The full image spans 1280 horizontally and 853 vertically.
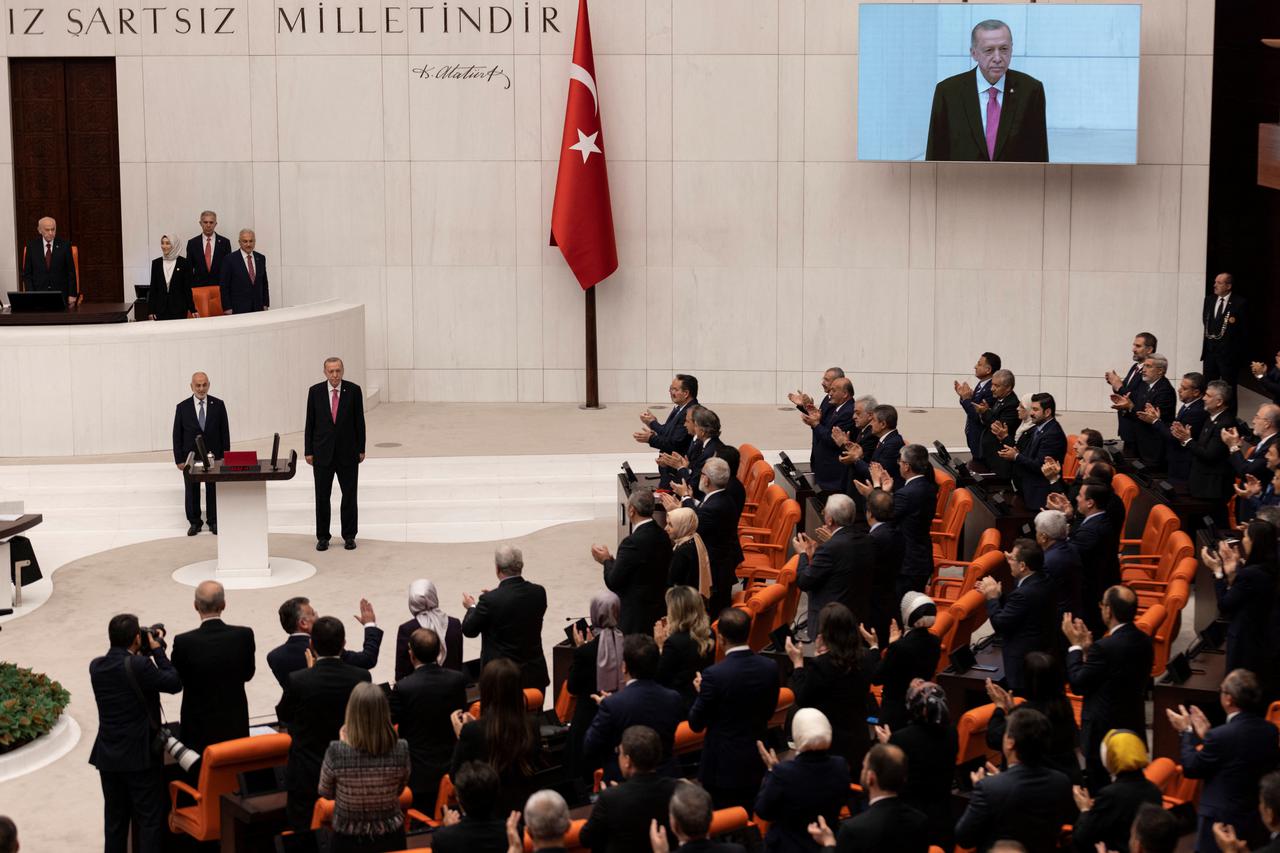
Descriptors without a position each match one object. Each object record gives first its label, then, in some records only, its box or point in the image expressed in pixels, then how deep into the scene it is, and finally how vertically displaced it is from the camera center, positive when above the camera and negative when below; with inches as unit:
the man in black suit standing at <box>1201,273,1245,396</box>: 1326.3 -117.4
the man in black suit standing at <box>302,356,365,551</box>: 1077.8 -125.9
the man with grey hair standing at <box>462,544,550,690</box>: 681.6 -117.2
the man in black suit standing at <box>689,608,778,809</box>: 570.3 -114.5
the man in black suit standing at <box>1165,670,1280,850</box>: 536.4 -114.4
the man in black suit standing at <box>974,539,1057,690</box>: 671.1 -114.4
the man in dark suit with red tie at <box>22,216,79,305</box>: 1382.9 -94.6
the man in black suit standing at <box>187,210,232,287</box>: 1417.3 -92.6
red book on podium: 1014.4 -128.2
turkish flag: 1450.5 -65.3
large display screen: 1403.8 -20.9
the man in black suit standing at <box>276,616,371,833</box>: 567.2 -115.3
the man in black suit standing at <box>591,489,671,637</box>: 734.5 -116.2
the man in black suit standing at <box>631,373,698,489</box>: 999.6 -117.2
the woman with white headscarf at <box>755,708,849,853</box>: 503.2 -112.0
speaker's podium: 1021.8 -151.7
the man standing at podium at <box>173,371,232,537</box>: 1096.2 -126.8
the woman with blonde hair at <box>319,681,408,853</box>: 512.1 -112.0
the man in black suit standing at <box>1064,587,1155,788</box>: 612.4 -114.7
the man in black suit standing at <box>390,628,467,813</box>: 580.1 -115.9
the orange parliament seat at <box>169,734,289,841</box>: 587.2 -127.6
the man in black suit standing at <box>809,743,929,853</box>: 462.9 -107.6
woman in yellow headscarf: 484.4 -109.6
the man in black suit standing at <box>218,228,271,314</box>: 1424.7 -104.8
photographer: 600.7 -123.9
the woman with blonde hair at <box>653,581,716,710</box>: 615.2 -110.6
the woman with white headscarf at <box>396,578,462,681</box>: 637.3 -113.4
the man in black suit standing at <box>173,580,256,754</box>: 619.5 -116.9
